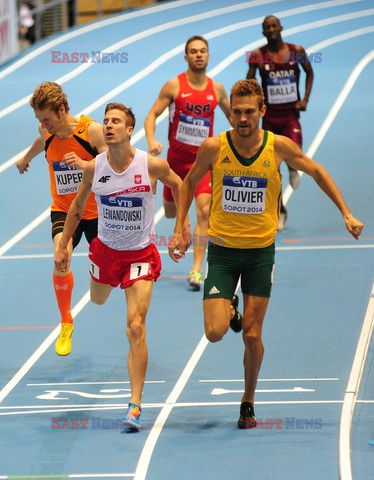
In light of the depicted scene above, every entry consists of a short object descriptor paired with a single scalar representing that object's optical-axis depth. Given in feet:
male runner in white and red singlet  52.90
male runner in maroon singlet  92.32
